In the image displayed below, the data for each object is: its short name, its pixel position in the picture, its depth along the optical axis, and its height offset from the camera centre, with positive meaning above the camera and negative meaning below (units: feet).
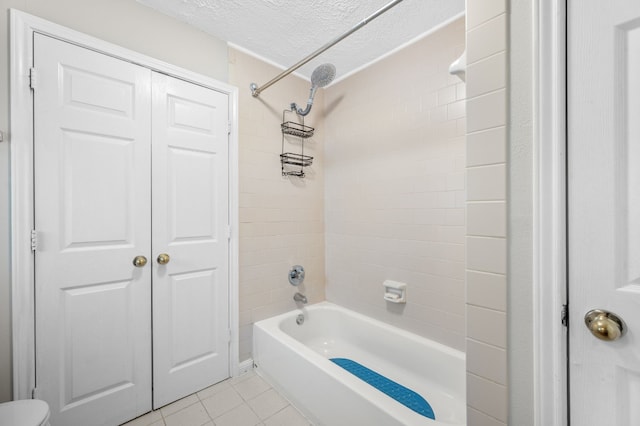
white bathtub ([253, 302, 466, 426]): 4.25 -3.28
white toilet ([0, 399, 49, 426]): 3.29 -2.57
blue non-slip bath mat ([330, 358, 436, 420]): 5.26 -3.86
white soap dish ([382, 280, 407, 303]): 6.46 -1.95
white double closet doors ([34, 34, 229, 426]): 4.42 -0.42
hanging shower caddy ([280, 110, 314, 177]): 7.55 +1.71
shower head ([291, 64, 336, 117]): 6.29 +3.33
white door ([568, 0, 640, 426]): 2.22 +0.08
